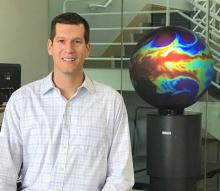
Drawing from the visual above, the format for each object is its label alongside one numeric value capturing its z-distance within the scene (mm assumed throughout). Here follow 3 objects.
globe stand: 2785
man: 1732
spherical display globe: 2713
